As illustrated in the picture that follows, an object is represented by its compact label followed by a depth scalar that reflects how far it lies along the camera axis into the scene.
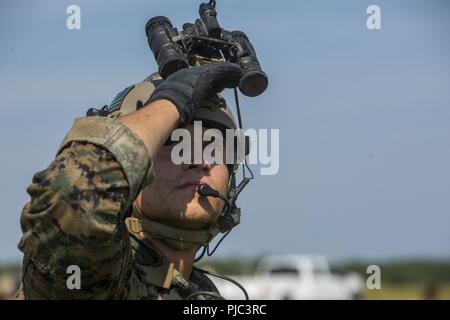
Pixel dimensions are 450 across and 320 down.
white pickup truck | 55.69
